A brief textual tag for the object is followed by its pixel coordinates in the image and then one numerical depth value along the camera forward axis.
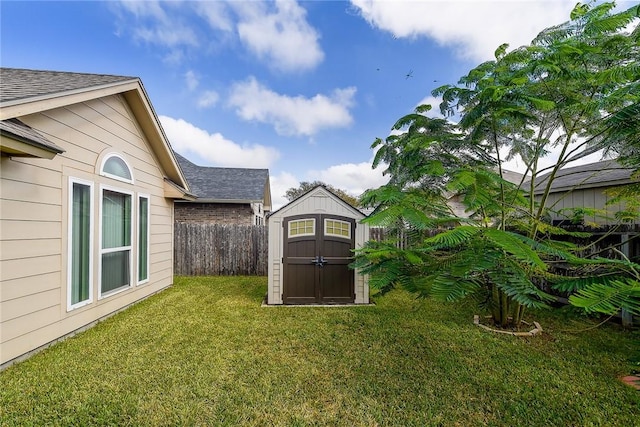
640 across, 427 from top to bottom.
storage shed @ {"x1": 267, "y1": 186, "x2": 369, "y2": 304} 5.49
